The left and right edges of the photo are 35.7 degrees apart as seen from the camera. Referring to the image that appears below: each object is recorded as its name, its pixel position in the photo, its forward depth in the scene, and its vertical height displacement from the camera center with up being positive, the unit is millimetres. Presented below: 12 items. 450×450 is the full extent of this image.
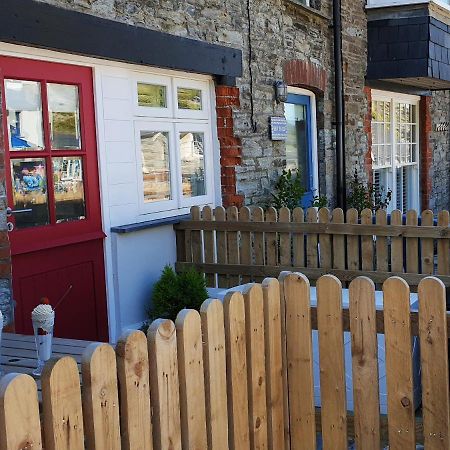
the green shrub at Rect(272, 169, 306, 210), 8031 -378
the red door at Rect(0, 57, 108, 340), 4977 -190
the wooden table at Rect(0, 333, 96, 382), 3226 -908
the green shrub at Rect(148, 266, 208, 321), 5965 -1107
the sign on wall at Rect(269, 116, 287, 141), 8117 +382
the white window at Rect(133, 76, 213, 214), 6352 +214
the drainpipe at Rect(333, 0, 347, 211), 9641 +718
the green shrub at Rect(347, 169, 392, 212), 9977 -579
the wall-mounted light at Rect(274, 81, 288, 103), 8227 +816
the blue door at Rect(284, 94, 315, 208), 9148 +262
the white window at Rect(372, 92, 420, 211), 11859 +143
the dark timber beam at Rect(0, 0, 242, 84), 4695 +1012
